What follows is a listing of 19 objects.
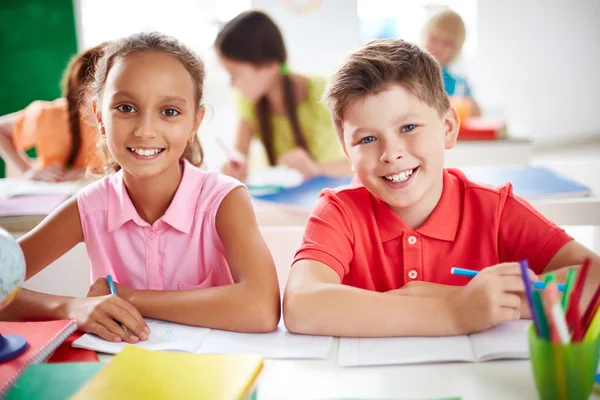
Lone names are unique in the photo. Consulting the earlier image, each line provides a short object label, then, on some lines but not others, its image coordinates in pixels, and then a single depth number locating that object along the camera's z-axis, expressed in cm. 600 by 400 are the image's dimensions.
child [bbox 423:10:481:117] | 326
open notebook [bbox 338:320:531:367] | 84
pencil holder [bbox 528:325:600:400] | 67
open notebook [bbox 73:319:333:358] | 91
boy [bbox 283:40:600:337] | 103
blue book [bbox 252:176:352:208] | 188
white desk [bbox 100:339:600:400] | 76
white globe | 77
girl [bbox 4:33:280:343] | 109
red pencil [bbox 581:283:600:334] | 72
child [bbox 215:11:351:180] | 267
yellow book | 73
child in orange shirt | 233
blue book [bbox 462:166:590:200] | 164
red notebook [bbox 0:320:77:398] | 81
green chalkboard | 448
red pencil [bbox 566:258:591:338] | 68
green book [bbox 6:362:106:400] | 76
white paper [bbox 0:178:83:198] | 203
